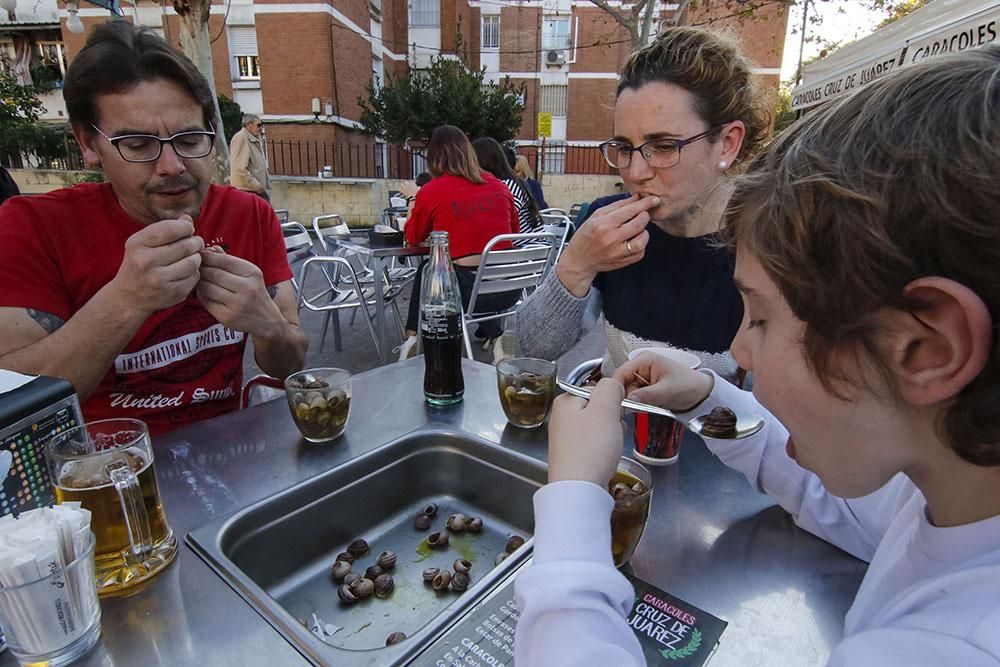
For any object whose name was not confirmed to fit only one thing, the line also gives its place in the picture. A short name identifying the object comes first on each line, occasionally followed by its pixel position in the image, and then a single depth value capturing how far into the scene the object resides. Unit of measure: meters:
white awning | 3.37
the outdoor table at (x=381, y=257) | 3.92
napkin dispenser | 0.76
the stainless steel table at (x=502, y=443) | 0.72
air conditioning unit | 24.12
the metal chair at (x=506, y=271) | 3.87
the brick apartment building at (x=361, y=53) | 17.69
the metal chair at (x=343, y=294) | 4.46
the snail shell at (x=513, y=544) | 1.06
